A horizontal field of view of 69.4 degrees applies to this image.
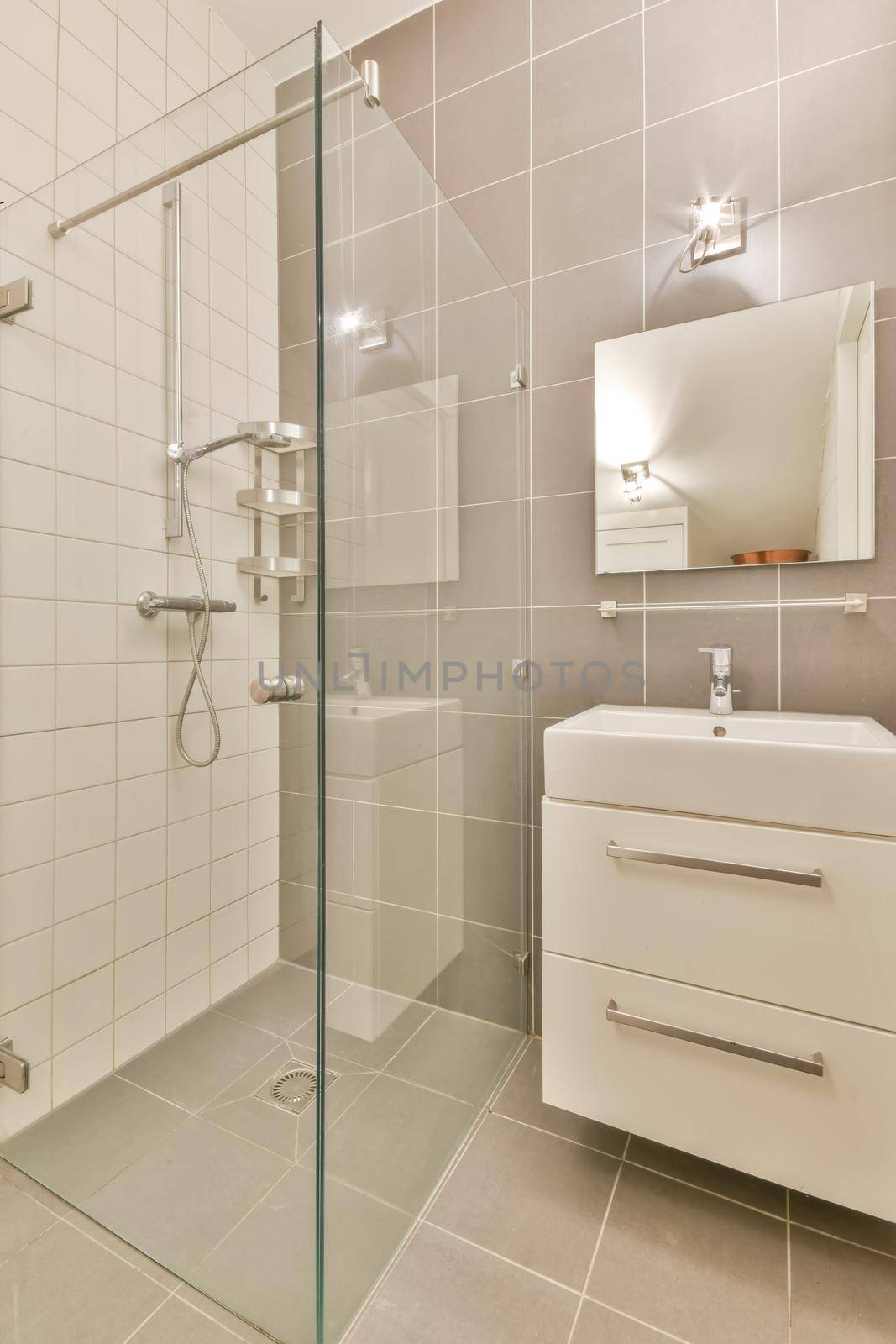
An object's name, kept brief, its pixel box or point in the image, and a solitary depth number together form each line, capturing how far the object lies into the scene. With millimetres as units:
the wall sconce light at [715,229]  1442
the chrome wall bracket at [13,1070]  1220
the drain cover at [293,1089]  919
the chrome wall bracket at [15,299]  1224
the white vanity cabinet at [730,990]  1033
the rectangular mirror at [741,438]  1348
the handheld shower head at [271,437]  872
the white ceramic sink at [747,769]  1026
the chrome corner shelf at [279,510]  875
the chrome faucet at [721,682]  1410
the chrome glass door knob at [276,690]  886
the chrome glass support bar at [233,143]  875
